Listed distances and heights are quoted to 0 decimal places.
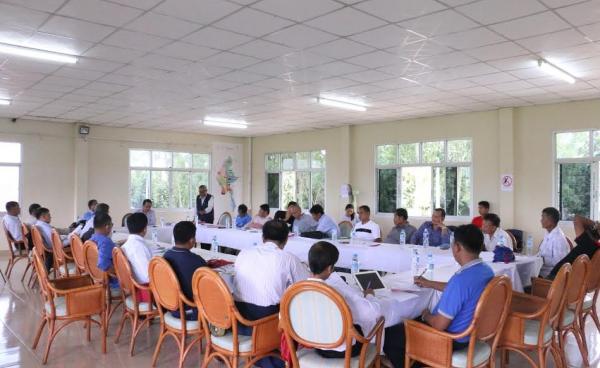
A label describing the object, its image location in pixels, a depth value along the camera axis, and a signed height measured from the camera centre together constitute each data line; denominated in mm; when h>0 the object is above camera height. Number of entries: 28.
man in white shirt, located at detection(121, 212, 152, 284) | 3842 -536
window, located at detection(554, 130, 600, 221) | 7785 +273
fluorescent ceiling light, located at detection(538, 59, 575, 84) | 5605 +1484
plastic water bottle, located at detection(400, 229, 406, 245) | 5918 -626
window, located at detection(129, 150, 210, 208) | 11848 +246
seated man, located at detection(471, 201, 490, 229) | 8102 -369
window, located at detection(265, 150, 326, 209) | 11959 +237
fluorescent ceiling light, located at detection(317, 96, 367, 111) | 7926 +1465
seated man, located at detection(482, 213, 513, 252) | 5172 -494
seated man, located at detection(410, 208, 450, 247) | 6117 -572
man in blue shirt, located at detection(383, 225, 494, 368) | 2549 -540
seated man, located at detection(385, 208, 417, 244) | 6480 -555
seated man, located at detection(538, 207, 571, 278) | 4926 -571
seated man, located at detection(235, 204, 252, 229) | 8367 -583
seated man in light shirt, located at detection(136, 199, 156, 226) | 9039 -483
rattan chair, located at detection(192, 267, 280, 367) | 2770 -831
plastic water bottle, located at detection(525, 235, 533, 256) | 5422 -641
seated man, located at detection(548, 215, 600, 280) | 4254 -446
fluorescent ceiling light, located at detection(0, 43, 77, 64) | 5055 +1451
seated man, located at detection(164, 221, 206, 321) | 3270 -515
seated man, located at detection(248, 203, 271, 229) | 7957 -560
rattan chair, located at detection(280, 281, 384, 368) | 2367 -717
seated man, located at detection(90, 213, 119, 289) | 4145 -519
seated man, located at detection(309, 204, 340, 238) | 6820 -518
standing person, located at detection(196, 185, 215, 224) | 9773 -412
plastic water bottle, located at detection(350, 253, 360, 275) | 4166 -694
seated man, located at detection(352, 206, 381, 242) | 6520 -579
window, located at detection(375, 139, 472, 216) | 9297 +234
